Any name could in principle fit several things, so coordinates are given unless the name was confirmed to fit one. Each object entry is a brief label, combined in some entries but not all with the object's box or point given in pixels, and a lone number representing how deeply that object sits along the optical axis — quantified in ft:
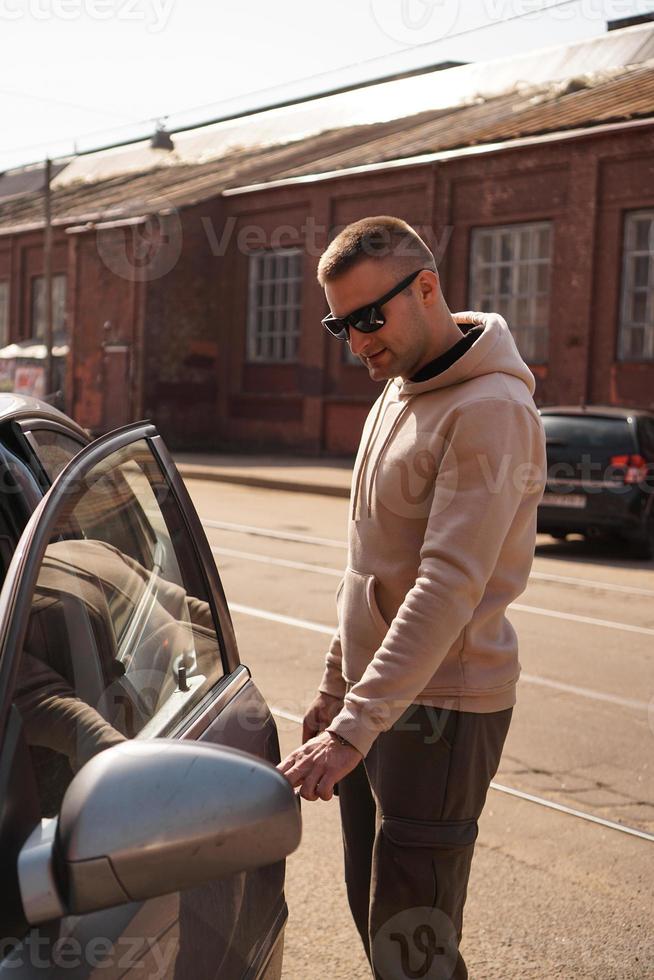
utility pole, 93.09
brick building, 70.18
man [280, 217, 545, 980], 7.82
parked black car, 42.52
